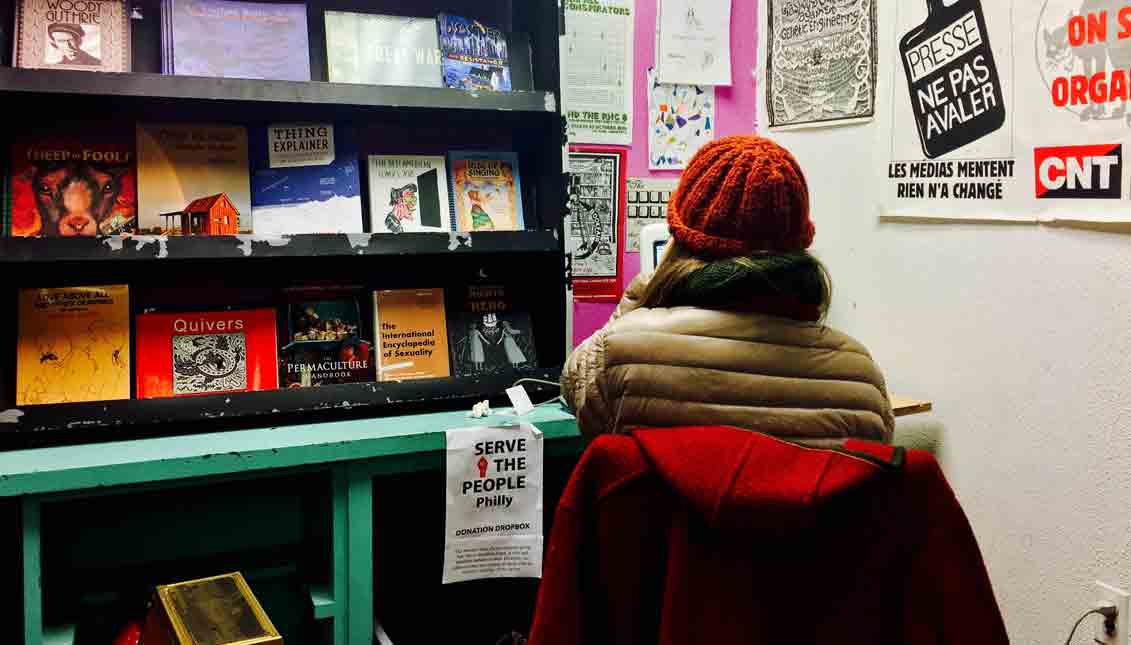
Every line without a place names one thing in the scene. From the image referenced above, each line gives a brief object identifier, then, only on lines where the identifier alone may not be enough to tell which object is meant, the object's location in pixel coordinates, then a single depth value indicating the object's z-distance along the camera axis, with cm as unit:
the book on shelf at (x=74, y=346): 190
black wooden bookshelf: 184
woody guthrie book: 191
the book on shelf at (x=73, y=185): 193
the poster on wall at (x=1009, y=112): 170
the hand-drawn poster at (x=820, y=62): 233
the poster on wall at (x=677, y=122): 271
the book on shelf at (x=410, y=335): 219
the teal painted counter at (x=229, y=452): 165
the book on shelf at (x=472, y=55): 222
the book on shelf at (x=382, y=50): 216
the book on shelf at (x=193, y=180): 202
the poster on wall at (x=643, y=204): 271
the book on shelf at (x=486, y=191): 228
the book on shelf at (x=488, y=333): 228
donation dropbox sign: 195
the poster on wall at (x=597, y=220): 266
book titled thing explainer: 212
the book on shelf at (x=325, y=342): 213
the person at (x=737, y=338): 123
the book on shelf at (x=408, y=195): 221
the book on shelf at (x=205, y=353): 201
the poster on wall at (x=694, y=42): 270
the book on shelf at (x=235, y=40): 202
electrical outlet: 169
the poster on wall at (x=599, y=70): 262
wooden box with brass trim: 157
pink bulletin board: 268
